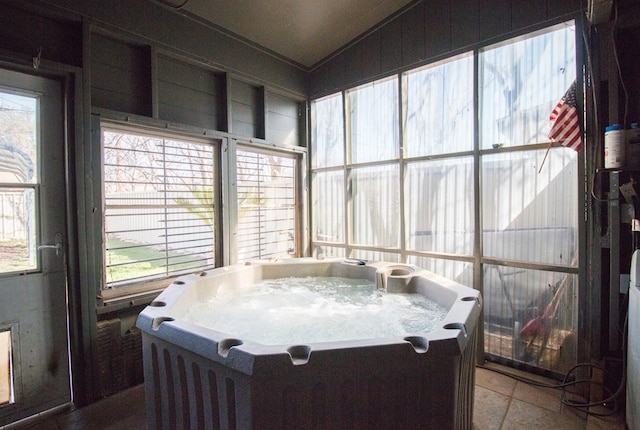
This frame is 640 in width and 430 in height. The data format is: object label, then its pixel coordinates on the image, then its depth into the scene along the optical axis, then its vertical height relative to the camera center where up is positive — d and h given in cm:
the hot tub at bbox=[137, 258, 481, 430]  109 -60
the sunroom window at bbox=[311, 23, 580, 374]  222 +18
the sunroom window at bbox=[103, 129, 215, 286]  225 +4
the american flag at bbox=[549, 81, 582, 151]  204 +51
